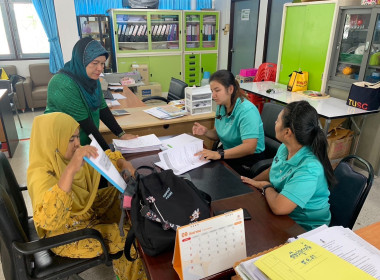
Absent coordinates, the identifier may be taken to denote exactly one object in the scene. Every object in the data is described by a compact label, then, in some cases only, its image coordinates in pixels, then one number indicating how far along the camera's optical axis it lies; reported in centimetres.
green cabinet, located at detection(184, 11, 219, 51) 604
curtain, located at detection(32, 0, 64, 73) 545
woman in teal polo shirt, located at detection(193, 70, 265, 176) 188
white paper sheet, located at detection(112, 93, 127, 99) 335
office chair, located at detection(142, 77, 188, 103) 344
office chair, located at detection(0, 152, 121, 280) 110
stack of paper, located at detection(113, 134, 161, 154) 182
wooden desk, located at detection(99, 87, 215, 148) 236
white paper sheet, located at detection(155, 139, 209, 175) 159
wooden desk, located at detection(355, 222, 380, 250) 105
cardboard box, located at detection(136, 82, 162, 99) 481
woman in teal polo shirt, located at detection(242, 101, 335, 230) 118
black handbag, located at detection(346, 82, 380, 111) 275
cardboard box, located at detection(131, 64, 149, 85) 556
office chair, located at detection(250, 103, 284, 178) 208
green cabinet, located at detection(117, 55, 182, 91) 579
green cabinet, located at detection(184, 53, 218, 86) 628
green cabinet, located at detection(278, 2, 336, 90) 333
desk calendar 81
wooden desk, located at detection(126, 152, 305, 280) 91
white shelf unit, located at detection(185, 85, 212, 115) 258
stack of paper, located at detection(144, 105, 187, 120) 254
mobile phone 115
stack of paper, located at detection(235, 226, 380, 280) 69
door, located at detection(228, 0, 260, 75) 537
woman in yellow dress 110
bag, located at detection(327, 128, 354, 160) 310
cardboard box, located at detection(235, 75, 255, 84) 472
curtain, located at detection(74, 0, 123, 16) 564
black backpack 96
